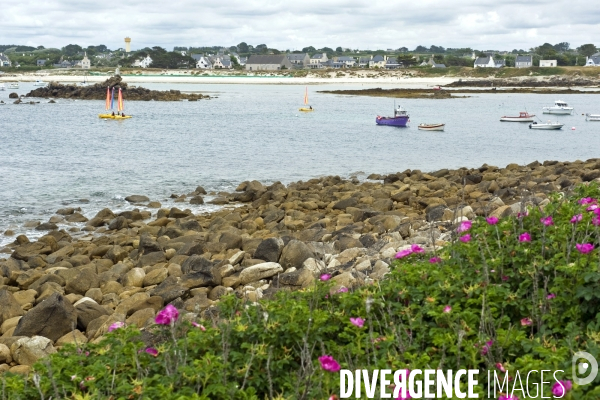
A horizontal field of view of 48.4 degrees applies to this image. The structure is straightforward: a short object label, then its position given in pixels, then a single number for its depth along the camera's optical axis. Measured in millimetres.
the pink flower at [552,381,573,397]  3271
